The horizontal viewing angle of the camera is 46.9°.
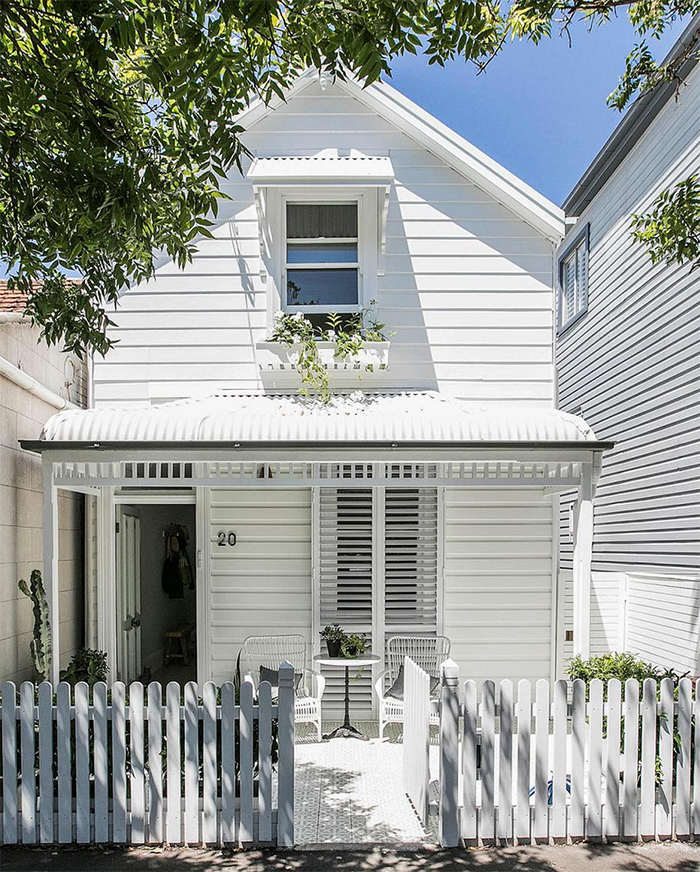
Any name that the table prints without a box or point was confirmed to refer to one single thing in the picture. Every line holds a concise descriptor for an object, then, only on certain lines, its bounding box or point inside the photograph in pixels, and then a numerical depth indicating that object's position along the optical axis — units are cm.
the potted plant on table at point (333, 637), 946
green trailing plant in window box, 958
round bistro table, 900
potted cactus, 756
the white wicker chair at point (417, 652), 972
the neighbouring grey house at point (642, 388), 1073
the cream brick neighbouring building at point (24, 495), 759
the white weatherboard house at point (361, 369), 992
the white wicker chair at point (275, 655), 978
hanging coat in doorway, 1396
